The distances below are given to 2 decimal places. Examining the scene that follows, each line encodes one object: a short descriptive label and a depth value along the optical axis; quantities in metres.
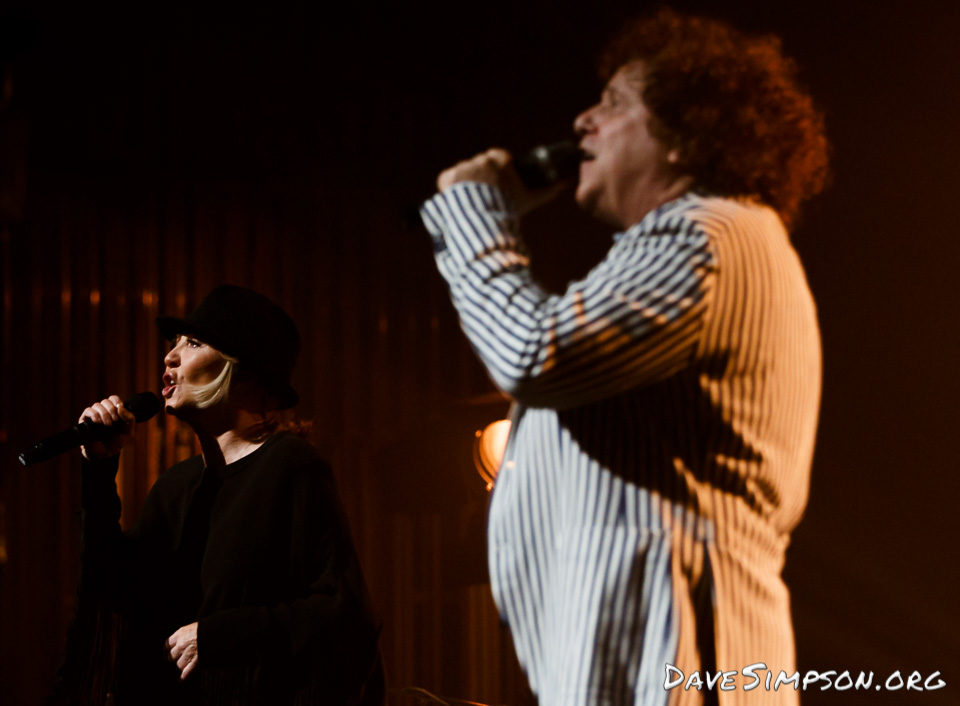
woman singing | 6.51
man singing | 5.21
